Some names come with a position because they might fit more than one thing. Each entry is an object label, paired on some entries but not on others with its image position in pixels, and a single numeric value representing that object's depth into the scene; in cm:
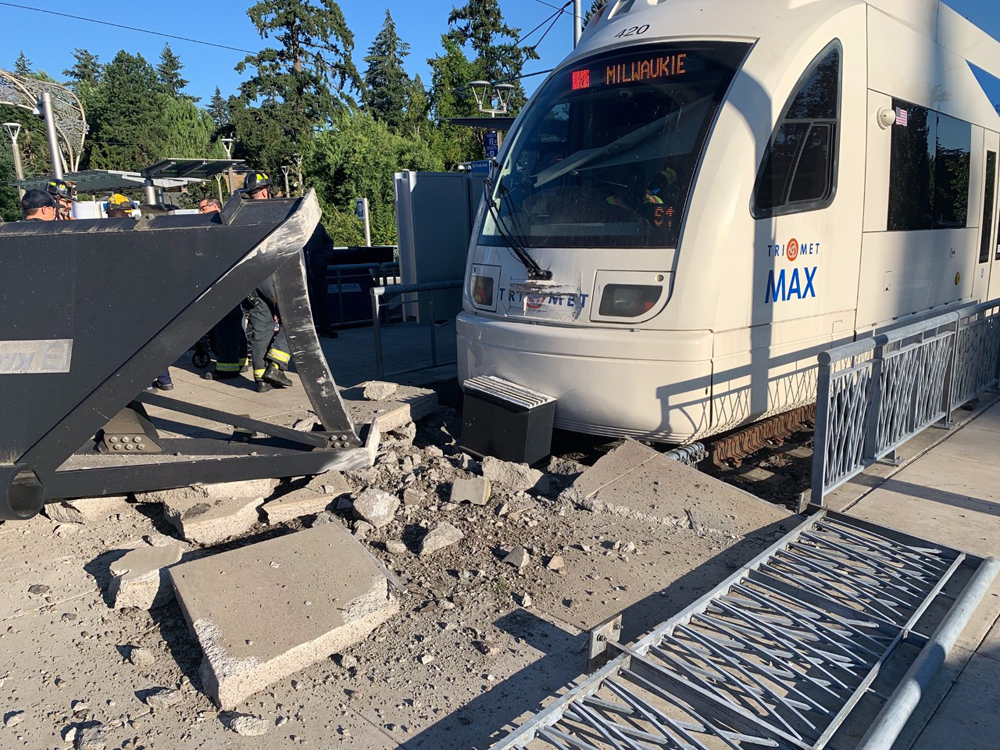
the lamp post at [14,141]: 1844
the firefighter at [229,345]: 720
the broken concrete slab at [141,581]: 335
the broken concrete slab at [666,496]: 422
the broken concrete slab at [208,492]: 415
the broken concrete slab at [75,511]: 417
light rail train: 448
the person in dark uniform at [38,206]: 546
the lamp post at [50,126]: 1152
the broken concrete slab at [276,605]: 279
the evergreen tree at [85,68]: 7250
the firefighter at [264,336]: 671
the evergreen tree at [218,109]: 8366
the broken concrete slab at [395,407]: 532
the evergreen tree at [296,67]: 4694
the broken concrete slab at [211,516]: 389
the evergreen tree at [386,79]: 6309
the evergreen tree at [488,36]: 5047
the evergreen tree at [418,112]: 4691
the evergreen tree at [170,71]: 7712
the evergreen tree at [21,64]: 6081
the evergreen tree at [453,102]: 3891
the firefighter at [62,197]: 706
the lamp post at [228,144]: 4712
